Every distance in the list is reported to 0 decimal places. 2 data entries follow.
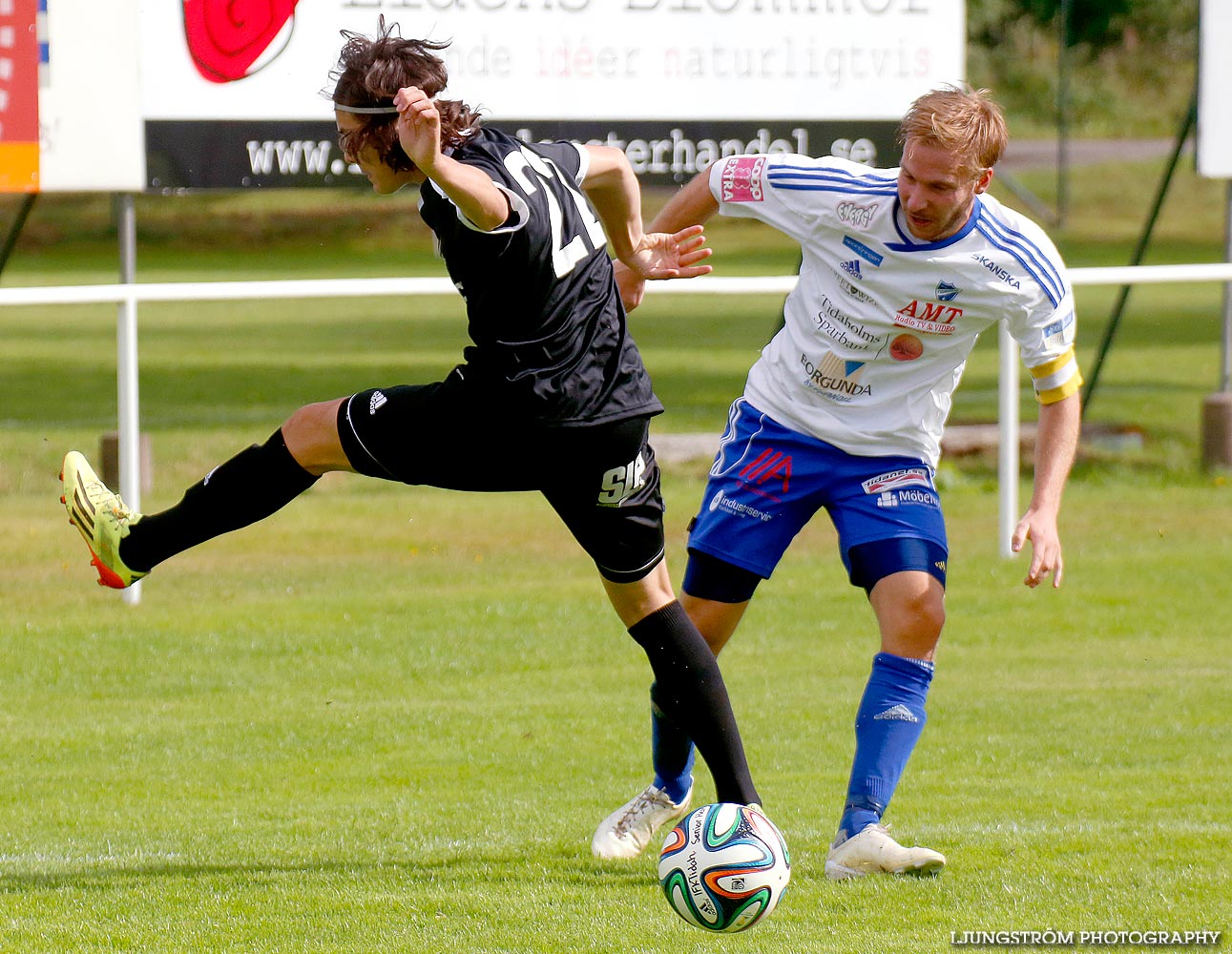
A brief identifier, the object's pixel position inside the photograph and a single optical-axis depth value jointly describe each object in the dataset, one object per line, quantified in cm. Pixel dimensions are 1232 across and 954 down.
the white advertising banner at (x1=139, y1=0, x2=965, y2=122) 1858
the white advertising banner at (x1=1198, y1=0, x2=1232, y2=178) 2059
